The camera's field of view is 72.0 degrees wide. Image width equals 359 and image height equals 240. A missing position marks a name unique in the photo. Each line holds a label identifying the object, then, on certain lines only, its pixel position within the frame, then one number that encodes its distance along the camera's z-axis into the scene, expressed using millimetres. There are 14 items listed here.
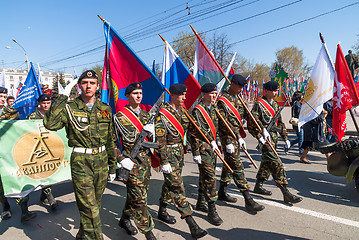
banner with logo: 3709
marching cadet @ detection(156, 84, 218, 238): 3176
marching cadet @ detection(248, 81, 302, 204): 4086
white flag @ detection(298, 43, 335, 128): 4188
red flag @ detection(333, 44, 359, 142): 3741
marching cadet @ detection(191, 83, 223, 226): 3564
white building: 79875
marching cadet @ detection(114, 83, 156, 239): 2990
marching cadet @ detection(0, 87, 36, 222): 3773
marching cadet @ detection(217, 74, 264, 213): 3887
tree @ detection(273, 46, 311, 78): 60969
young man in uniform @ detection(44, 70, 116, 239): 2574
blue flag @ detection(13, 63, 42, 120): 5125
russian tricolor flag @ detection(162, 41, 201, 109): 4367
